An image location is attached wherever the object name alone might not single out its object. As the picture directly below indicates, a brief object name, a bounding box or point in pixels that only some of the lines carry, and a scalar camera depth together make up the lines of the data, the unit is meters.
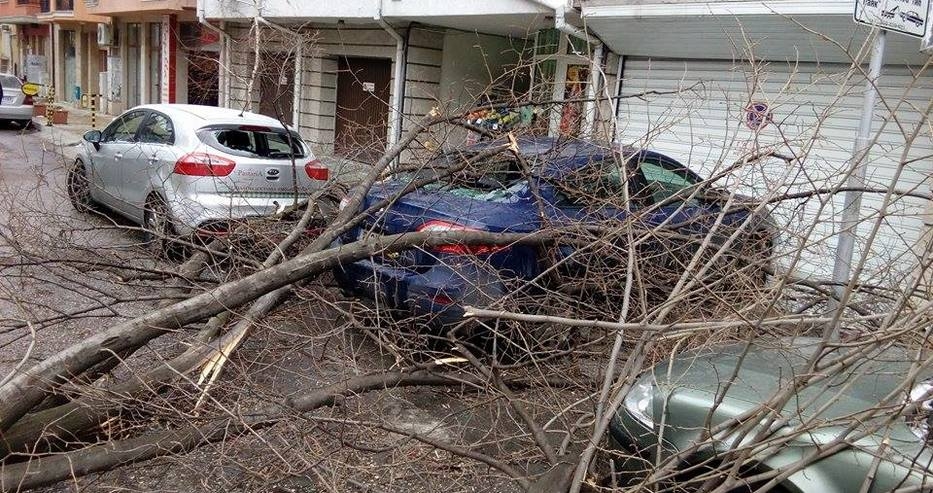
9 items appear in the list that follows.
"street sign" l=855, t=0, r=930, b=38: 4.09
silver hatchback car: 6.55
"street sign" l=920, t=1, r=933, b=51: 4.36
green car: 2.38
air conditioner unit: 24.03
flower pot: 20.42
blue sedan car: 4.26
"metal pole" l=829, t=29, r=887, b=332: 4.25
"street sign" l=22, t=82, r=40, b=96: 18.42
